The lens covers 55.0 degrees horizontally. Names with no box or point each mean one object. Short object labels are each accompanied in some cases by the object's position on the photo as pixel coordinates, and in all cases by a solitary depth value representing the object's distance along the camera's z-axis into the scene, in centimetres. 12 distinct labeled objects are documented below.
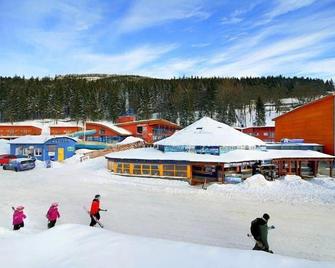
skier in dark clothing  887
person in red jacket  1310
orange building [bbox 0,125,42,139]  6425
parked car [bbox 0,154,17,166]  3631
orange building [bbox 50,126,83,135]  6699
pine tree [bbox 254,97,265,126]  8225
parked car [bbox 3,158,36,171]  3256
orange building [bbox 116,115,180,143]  5678
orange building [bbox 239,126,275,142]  6397
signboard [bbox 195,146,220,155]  2788
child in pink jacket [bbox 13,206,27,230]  1215
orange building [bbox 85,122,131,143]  5623
